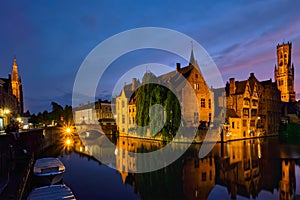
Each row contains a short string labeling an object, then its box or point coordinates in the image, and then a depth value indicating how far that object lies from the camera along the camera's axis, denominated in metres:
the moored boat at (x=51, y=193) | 8.29
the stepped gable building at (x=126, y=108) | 50.38
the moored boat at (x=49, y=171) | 13.55
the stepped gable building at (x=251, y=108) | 40.22
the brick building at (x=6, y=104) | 37.78
